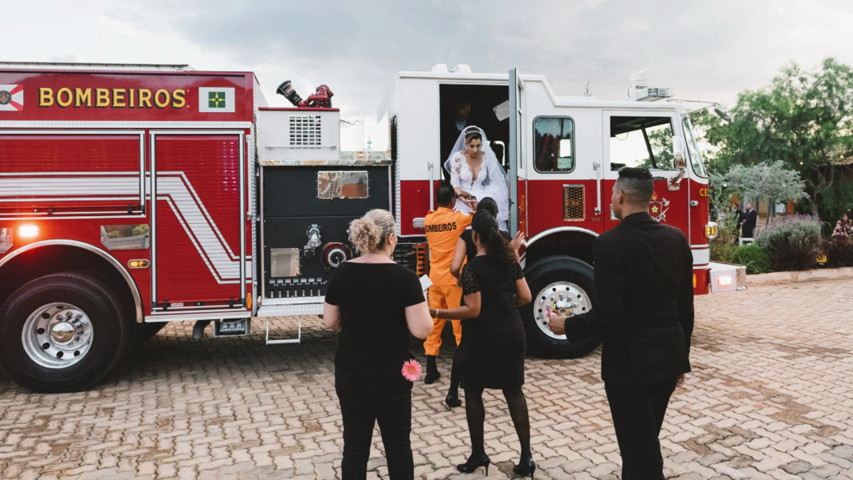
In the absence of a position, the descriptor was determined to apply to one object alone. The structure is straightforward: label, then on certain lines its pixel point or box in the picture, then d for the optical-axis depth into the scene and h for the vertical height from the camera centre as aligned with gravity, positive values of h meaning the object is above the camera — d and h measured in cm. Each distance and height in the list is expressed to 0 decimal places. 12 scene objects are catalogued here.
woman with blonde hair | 309 -55
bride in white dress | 636 +59
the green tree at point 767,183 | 3052 +227
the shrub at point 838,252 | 1484 -56
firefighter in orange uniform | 564 -17
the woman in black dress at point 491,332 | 380 -60
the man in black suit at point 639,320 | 288 -41
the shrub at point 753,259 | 1427 -68
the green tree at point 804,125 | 3269 +552
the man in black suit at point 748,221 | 1817 +23
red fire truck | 579 +36
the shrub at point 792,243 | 1422 -34
